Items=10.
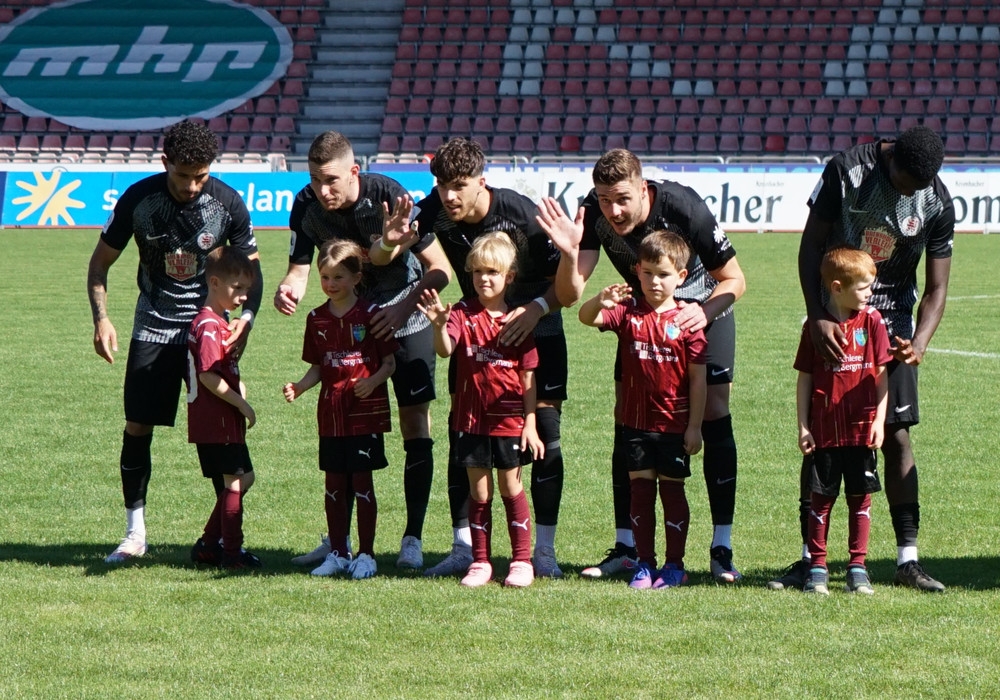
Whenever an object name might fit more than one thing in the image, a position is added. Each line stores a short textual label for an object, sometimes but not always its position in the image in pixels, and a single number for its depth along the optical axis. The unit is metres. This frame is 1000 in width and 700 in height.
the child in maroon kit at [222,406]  10.71
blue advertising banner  49.19
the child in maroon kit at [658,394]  9.89
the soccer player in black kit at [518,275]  10.03
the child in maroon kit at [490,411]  10.16
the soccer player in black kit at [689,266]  9.82
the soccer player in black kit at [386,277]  10.53
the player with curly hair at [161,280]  11.03
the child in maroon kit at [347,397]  10.62
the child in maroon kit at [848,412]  9.80
